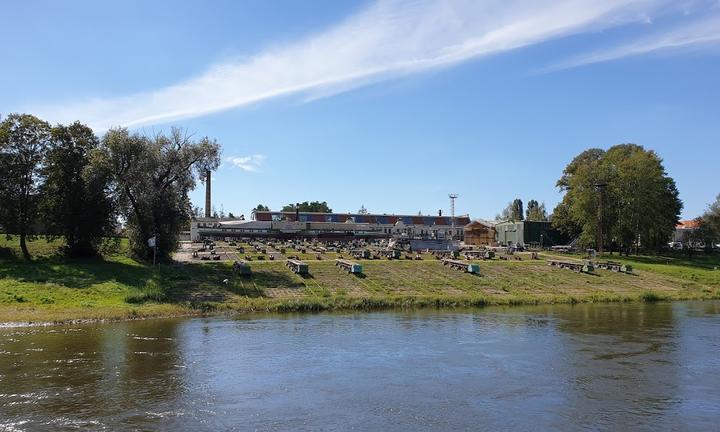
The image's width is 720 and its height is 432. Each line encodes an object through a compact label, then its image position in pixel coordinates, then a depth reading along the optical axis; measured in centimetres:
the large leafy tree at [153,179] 5347
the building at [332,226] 12812
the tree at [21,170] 5272
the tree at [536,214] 17952
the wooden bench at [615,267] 6381
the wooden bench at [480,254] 7226
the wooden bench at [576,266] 6252
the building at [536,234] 11025
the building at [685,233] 10675
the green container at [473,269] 5888
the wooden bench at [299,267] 5494
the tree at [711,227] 9769
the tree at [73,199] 5388
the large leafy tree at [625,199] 8006
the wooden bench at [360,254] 6881
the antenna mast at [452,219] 13962
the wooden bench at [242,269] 5203
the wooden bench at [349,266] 5616
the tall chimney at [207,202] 15166
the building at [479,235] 12300
